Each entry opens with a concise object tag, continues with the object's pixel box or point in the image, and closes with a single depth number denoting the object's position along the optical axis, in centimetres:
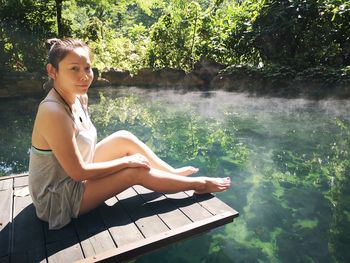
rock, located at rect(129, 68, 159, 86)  1212
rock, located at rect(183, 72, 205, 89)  1135
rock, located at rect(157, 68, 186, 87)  1174
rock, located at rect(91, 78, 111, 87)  1140
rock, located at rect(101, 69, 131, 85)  1189
